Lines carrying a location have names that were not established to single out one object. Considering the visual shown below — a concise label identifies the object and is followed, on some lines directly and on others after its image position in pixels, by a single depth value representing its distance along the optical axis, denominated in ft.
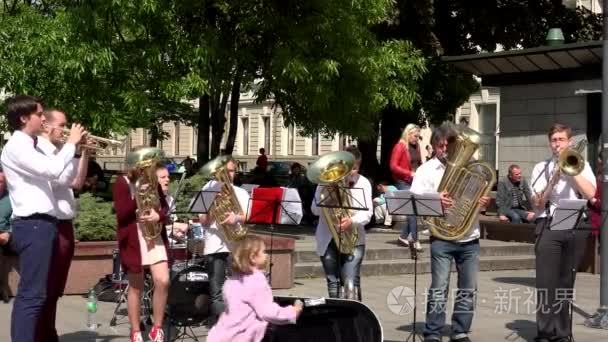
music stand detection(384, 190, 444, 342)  29.12
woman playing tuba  29.43
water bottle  34.71
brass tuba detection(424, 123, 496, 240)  29.37
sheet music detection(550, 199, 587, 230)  30.17
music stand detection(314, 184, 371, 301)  31.49
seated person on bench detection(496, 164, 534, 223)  62.28
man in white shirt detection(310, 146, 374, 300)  32.32
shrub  43.50
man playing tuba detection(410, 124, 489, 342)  30.89
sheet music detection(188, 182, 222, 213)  32.01
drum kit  32.09
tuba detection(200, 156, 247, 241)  32.35
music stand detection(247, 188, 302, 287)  33.14
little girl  23.85
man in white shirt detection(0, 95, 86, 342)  25.57
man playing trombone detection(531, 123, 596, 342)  31.19
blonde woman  52.27
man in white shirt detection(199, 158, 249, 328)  32.63
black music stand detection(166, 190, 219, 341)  31.94
